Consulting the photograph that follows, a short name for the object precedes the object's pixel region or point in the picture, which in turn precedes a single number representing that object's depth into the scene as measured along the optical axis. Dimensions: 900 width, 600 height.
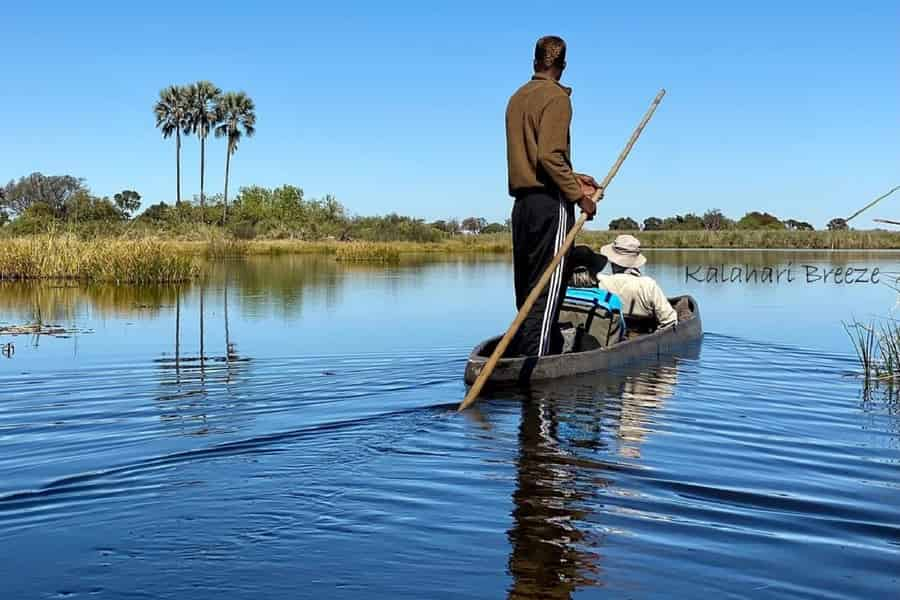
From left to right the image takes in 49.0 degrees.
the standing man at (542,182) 7.78
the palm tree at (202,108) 63.47
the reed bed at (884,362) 8.59
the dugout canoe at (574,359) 7.89
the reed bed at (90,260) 23.20
